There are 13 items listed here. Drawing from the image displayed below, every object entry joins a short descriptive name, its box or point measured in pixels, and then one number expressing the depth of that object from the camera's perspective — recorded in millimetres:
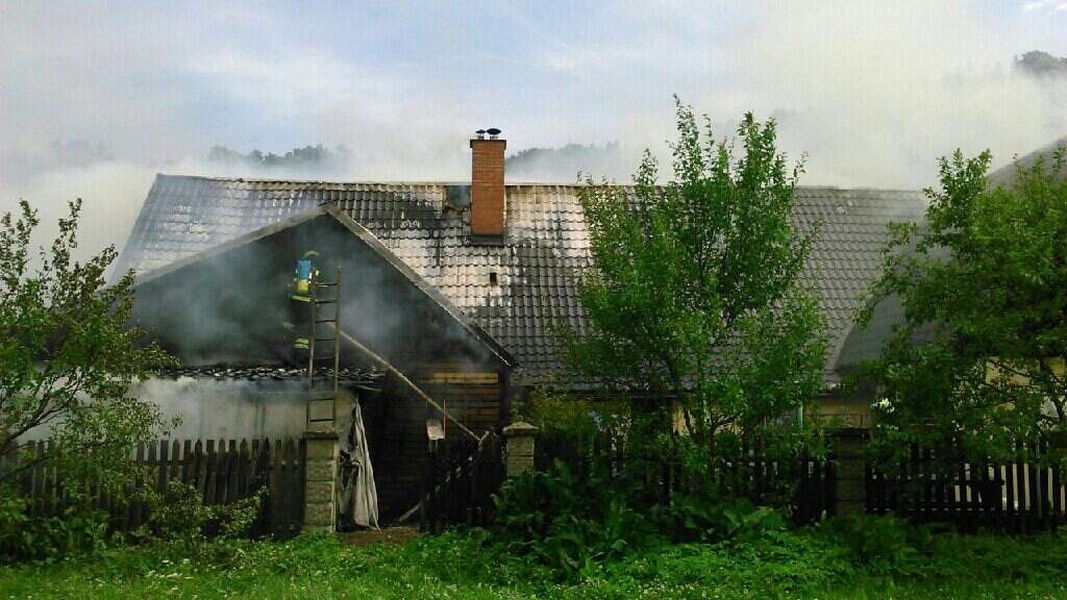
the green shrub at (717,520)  10555
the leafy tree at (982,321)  10445
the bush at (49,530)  10539
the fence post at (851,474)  11992
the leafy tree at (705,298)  11375
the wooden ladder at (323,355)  13820
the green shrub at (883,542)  10094
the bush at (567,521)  10102
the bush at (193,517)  11055
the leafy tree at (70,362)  9844
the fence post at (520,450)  11938
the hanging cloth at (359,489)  13359
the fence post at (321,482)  11922
